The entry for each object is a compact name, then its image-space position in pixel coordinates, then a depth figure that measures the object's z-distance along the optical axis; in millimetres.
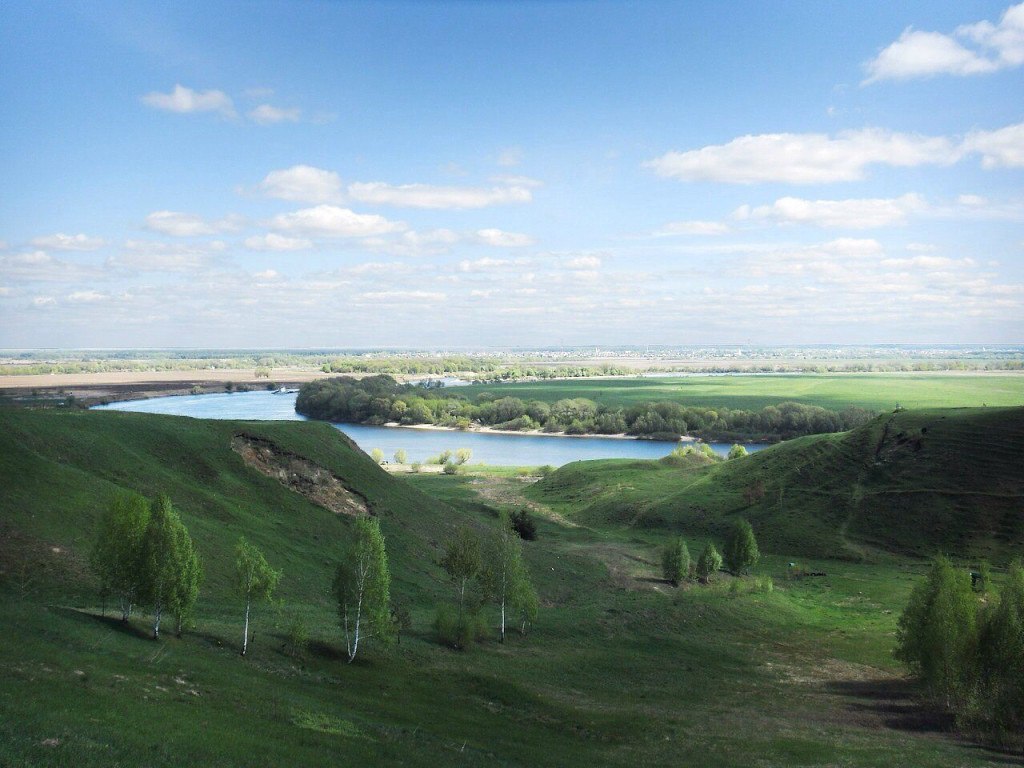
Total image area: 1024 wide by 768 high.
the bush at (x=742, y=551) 79625
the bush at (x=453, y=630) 42750
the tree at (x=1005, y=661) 36625
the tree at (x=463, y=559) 47156
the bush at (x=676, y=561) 70812
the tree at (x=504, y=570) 47797
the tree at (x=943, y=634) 40062
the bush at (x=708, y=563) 74688
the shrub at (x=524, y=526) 83000
